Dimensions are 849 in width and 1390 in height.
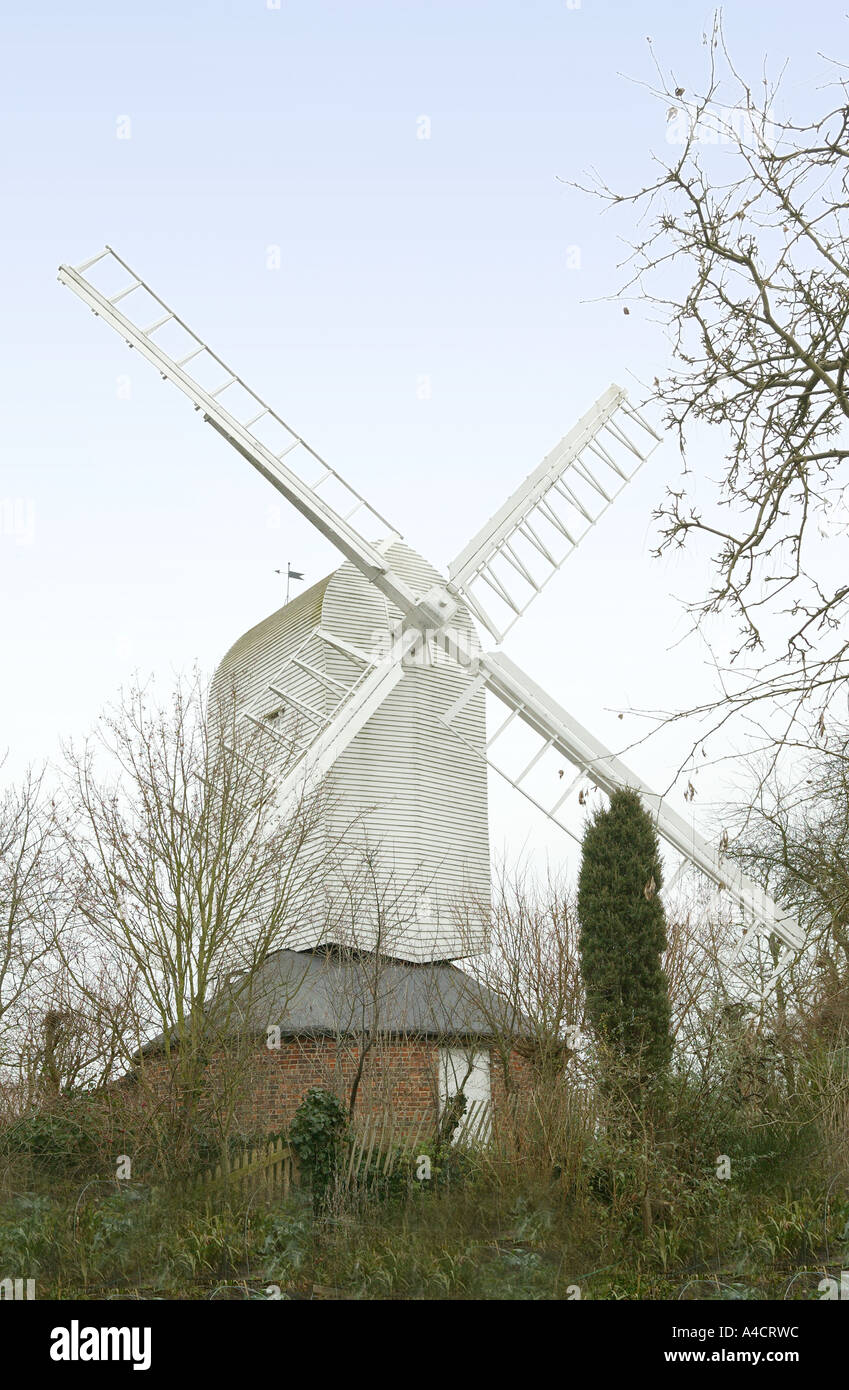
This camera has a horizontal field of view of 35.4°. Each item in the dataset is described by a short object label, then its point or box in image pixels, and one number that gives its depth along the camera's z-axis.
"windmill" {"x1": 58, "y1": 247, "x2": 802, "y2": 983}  16.31
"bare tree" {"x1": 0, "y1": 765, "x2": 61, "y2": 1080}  14.73
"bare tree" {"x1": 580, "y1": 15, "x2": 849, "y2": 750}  6.34
